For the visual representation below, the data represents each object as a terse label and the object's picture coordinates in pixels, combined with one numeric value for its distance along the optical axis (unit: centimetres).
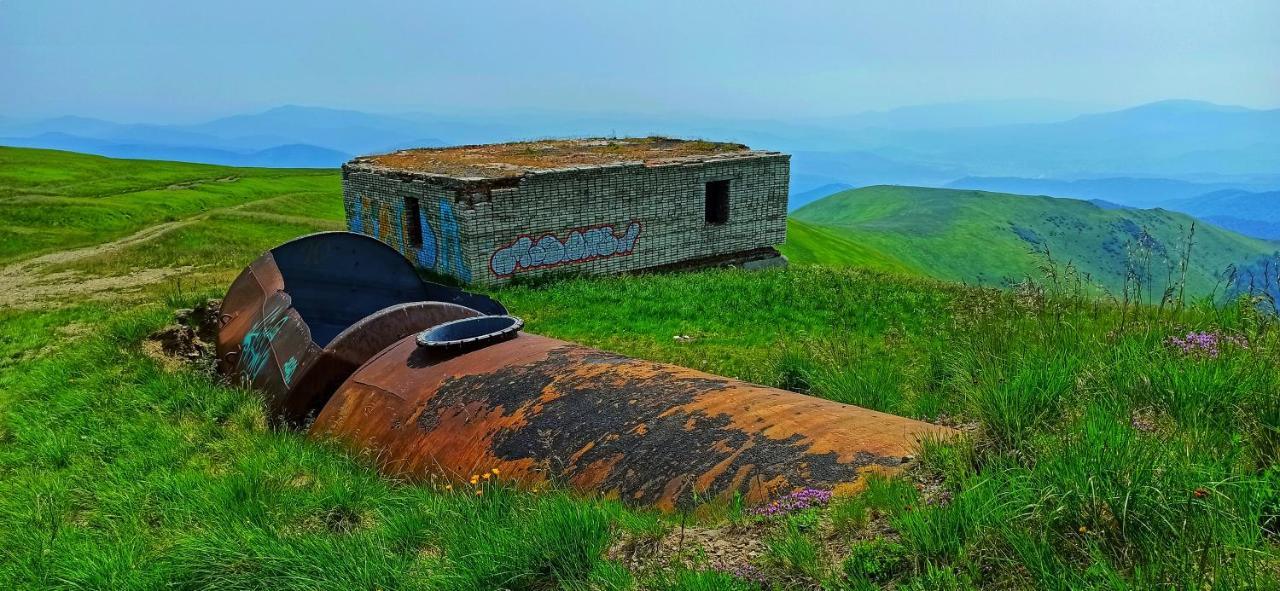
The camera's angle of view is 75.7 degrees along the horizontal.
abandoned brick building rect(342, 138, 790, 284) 1639
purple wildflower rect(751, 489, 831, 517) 295
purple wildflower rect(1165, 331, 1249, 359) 410
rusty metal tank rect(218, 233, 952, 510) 339
